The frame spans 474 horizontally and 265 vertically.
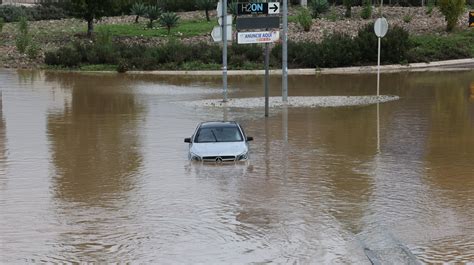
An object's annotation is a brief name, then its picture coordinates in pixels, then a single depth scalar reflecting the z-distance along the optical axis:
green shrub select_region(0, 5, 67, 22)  74.69
